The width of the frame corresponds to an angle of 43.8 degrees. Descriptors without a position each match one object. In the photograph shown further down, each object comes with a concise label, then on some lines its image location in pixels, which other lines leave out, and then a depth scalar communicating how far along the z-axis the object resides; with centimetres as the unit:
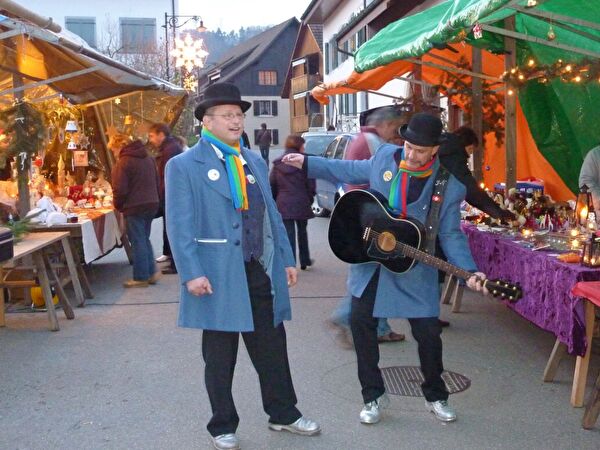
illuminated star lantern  2473
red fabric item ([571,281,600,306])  417
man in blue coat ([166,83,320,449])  377
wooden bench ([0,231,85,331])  665
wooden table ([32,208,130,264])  820
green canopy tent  620
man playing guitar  421
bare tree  3612
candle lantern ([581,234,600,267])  452
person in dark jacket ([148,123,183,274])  947
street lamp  2711
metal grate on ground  494
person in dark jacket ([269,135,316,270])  942
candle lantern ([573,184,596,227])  612
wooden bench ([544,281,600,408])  434
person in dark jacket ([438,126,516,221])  449
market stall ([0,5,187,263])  762
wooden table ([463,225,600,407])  457
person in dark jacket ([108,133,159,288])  859
